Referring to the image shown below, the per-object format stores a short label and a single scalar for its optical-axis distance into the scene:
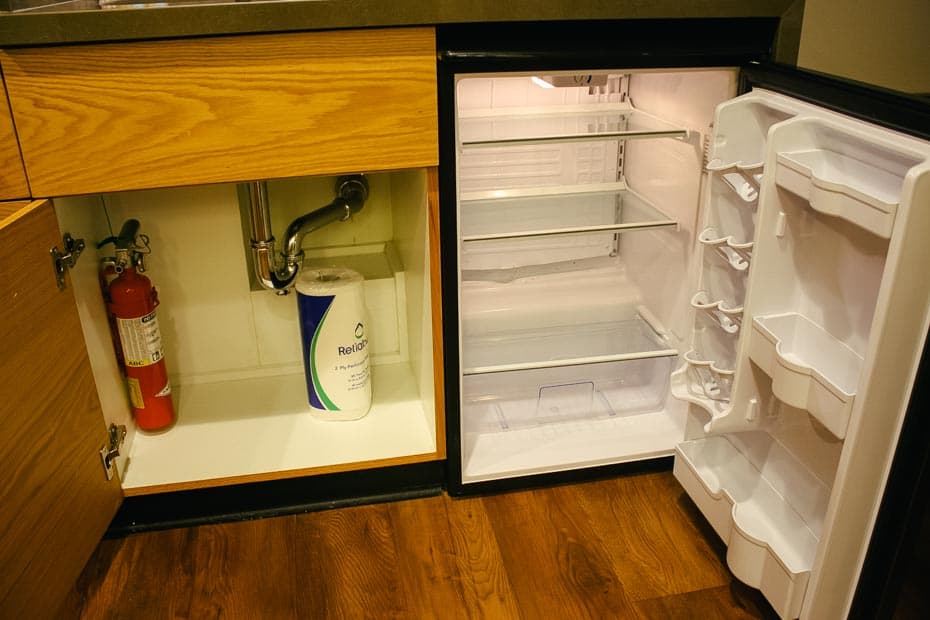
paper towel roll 1.48
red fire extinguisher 1.38
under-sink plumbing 1.48
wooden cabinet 1.01
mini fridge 0.96
